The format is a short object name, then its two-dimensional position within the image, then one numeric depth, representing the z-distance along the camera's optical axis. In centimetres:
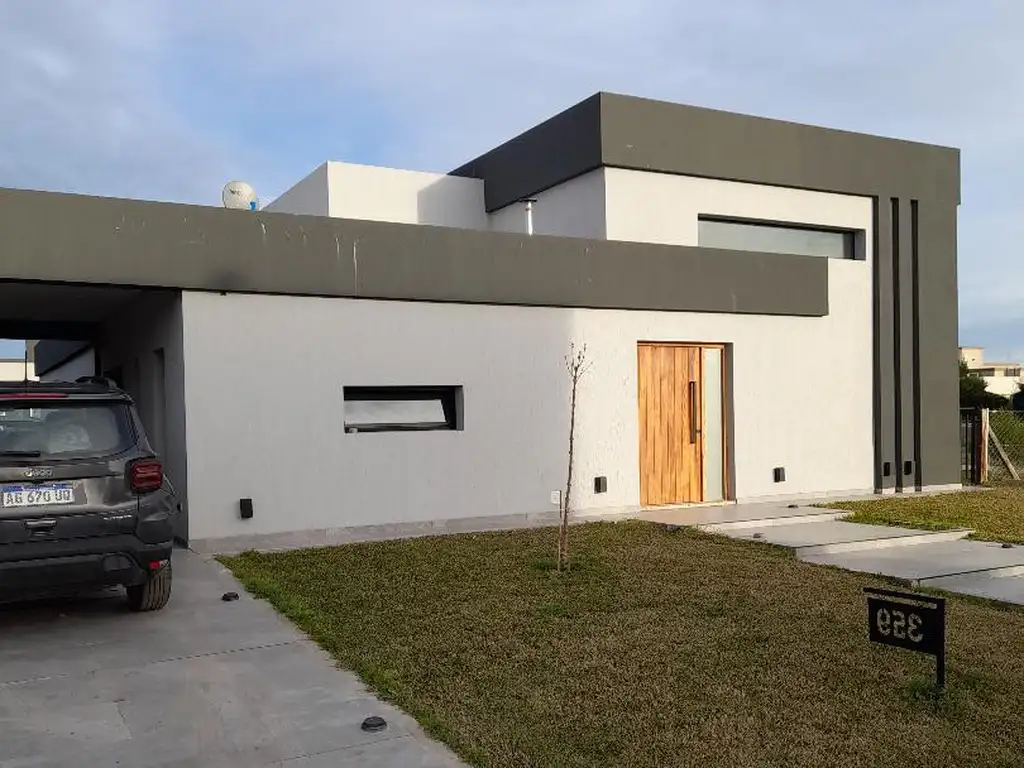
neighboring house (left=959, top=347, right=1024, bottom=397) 8839
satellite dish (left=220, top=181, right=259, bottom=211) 1236
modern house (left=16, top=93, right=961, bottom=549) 923
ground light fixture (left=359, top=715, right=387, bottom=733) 421
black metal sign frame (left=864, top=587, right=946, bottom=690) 455
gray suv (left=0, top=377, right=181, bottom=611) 553
